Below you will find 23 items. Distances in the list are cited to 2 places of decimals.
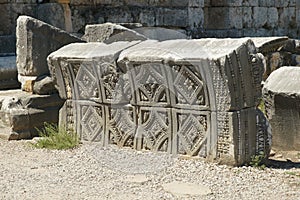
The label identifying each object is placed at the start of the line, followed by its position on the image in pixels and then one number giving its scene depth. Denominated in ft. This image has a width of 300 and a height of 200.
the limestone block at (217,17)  44.70
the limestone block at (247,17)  45.96
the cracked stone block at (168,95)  15.57
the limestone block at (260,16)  46.91
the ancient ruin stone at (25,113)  20.75
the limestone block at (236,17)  44.93
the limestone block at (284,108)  19.01
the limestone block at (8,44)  30.04
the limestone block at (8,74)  26.53
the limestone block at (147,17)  37.54
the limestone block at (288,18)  49.47
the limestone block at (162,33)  35.73
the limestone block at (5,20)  30.83
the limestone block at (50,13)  31.83
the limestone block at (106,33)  23.84
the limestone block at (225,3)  44.70
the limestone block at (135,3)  37.42
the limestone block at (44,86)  21.86
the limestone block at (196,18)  41.32
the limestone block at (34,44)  22.35
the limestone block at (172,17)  39.06
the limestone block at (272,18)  48.06
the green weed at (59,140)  18.75
